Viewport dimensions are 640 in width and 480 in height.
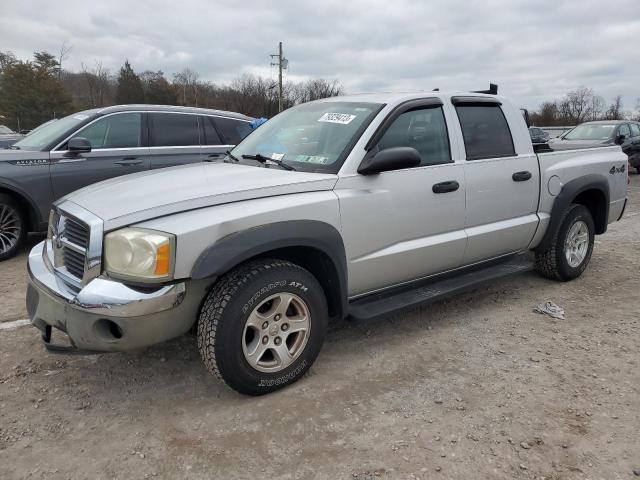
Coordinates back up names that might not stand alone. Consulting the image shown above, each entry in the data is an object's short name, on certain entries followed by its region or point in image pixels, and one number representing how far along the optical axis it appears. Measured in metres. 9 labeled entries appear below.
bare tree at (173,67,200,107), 66.94
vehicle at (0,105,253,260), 5.59
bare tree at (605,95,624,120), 60.33
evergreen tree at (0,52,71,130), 40.88
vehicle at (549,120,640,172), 13.97
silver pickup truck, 2.47
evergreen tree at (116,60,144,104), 57.22
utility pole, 39.29
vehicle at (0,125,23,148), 8.61
